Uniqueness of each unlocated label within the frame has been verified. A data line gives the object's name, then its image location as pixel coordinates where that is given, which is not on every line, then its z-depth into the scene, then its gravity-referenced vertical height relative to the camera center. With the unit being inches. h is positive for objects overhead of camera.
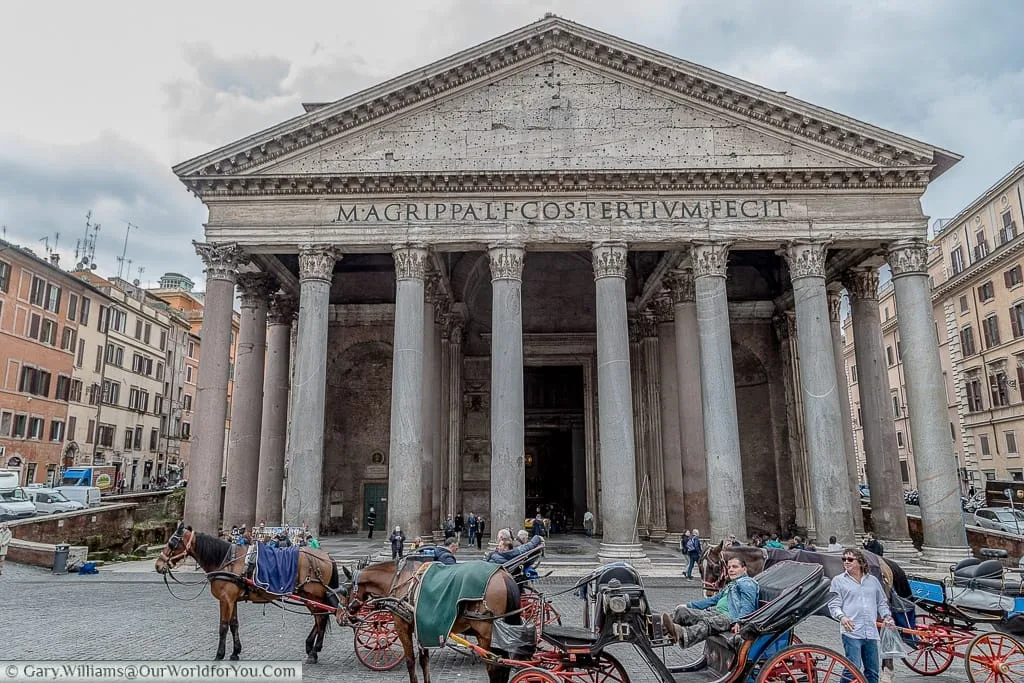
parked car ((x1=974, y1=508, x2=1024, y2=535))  834.2 -79.2
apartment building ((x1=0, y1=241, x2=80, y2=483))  1181.1 +199.9
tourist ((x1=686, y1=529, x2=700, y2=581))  569.0 -78.1
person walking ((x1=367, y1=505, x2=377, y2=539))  834.9 -74.3
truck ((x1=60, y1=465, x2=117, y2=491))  1226.6 -29.5
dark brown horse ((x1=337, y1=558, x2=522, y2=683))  236.1 -53.5
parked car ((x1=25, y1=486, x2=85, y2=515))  937.7 -55.1
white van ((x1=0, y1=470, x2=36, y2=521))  832.3 -51.6
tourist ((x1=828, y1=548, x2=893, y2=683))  213.6 -49.4
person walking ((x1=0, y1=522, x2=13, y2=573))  602.5 -70.9
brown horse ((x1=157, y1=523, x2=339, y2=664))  282.0 -48.0
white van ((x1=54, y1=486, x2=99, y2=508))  1020.5 -49.3
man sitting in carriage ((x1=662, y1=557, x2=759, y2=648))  198.1 -47.9
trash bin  604.1 -88.3
